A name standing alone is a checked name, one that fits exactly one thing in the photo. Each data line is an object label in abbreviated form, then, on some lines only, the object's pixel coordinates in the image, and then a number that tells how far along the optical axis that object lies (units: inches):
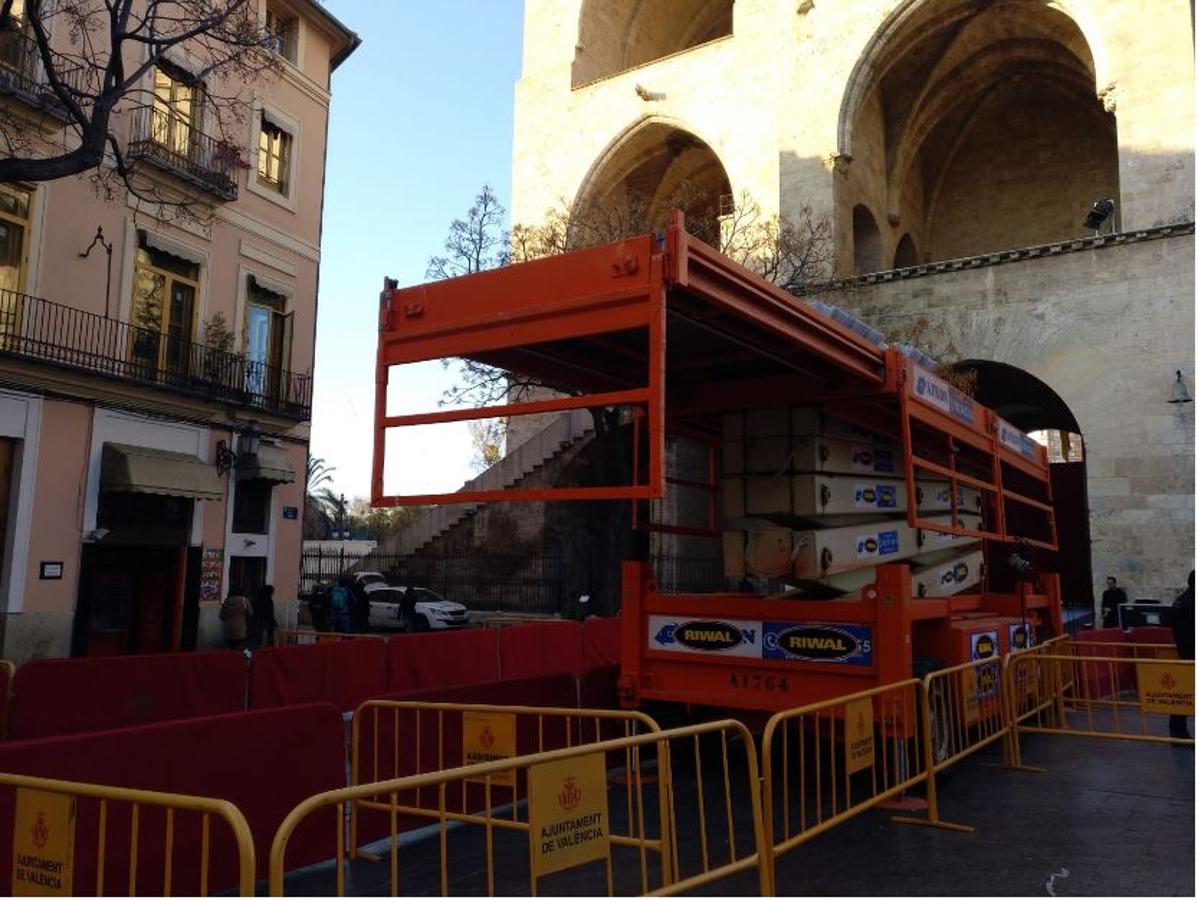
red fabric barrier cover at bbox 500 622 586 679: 484.4
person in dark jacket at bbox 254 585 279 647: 693.3
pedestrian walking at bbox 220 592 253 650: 630.5
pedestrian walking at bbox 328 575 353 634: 765.3
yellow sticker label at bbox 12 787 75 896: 135.9
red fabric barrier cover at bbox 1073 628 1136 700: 513.3
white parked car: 963.3
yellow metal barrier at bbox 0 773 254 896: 128.7
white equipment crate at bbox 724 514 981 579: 304.8
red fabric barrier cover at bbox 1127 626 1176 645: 537.3
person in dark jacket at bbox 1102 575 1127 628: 748.0
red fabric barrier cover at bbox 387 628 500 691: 426.0
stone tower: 836.0
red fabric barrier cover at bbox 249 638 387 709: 367.6
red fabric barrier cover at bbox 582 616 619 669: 537.3
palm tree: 2856.8
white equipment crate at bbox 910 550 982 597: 354.6
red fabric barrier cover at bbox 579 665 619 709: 343.5
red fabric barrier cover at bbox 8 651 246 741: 299.0
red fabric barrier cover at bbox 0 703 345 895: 188.7
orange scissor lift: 228.7
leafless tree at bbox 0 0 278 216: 451.5
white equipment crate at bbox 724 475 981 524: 304.7
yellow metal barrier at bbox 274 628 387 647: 502.9
